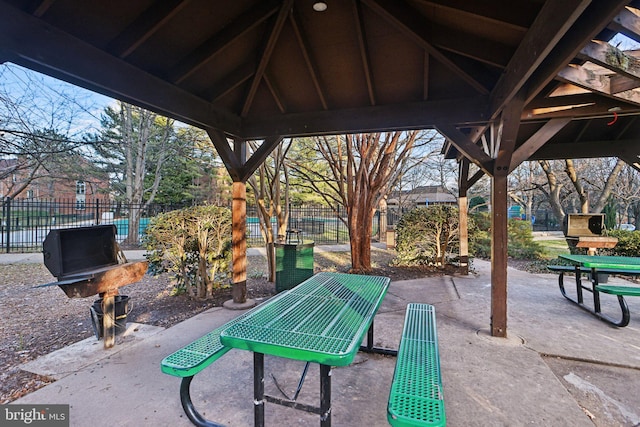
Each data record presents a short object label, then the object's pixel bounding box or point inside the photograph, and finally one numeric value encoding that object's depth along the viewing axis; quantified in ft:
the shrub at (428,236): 21.85
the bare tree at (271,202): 18.21
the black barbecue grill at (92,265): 8.24
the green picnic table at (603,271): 10.66
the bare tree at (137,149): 32.53
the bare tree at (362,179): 20.25
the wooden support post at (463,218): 19.33
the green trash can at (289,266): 15.99
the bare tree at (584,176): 25.54
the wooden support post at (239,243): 13.53
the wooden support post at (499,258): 10.25
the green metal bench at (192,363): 5.15
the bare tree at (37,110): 16.39
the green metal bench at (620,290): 10.31
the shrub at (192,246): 13.67
